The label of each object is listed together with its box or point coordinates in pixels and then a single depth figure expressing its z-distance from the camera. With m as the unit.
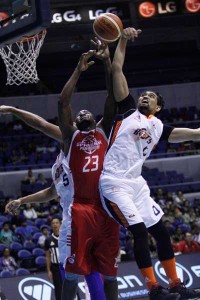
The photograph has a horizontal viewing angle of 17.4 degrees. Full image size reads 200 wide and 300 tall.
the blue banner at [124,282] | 12.28
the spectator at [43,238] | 15.41
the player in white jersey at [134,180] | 5.52
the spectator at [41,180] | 19.37
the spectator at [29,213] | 17.11
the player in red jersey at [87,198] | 5.71
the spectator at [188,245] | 15.07
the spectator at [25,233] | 15.83
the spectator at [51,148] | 22.00
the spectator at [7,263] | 13.95
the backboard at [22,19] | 6.60
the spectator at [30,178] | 19.53
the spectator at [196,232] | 15.92
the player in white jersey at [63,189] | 5.98
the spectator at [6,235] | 15.49
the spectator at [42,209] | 17.48
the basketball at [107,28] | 5.71
